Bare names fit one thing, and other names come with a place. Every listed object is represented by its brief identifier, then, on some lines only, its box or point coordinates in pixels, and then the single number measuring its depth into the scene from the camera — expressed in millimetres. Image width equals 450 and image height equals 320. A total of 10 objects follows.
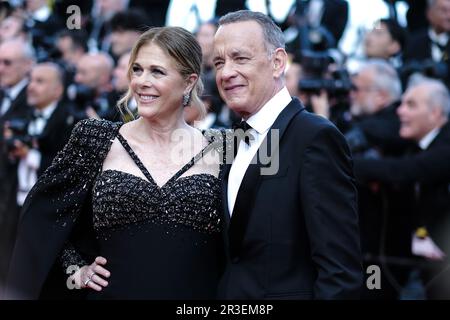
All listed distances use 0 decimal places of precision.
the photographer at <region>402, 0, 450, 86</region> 12994
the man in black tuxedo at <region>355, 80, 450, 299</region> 10148
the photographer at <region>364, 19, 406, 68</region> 13437
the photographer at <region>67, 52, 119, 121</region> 13452
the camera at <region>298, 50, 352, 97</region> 11664
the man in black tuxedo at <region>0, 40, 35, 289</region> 13398
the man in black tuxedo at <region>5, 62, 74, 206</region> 12961
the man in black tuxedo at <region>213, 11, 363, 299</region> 5594
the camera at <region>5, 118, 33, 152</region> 13133
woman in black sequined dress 6664
